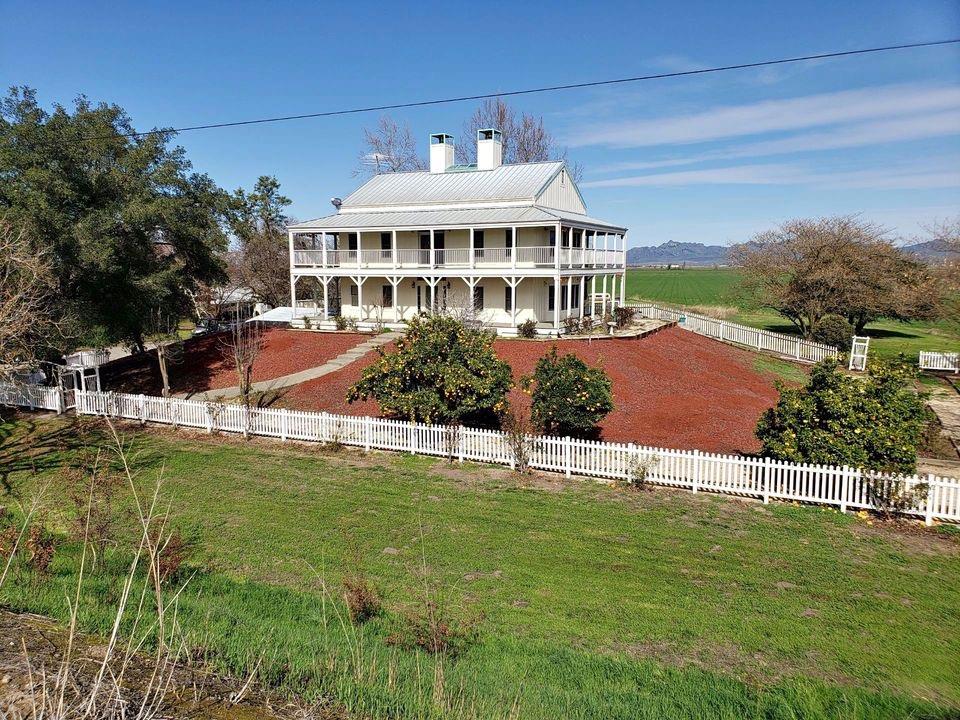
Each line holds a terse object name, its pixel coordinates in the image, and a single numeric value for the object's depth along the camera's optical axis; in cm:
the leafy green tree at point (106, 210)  1812
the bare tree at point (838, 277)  3478
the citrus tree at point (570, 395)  1492
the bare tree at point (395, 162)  5222
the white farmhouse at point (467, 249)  2878
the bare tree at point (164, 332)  2019
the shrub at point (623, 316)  3048
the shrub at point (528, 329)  2753
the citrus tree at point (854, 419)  1157
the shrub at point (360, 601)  746
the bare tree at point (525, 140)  5134
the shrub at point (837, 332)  3170
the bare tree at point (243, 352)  1944
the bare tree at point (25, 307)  1395
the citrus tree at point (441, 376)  1543
